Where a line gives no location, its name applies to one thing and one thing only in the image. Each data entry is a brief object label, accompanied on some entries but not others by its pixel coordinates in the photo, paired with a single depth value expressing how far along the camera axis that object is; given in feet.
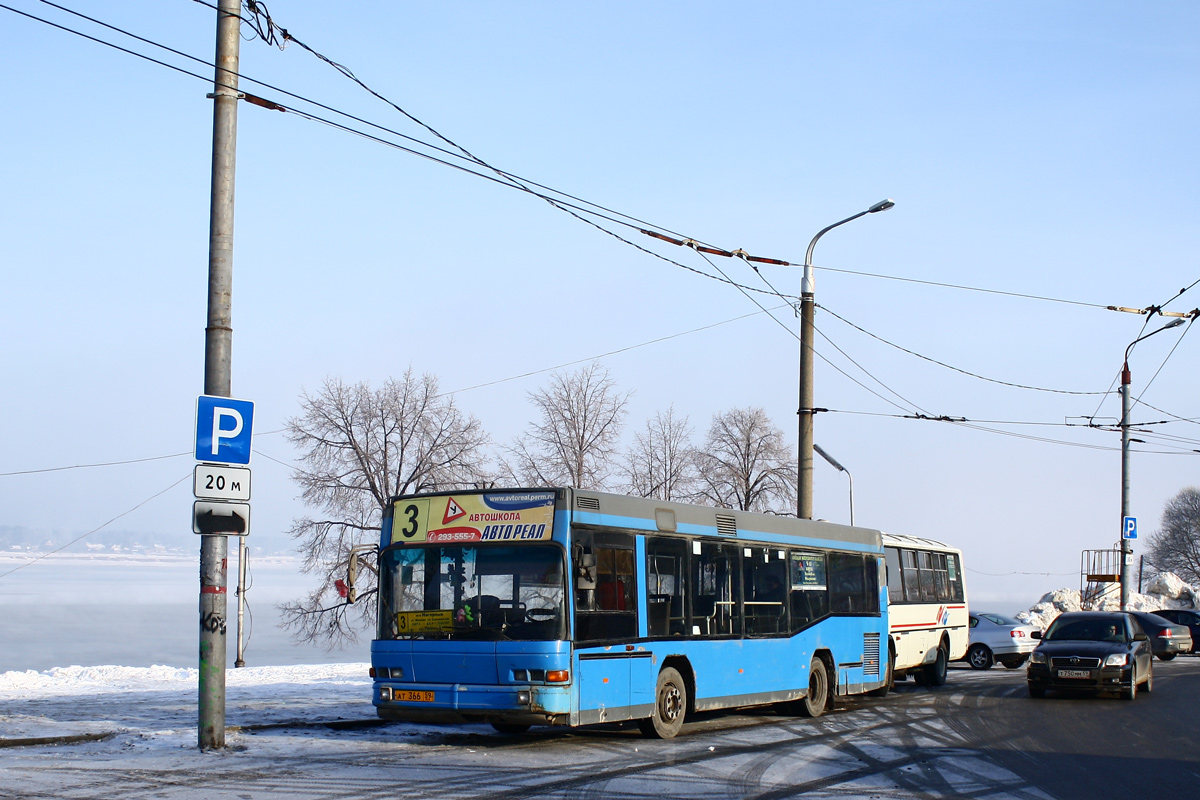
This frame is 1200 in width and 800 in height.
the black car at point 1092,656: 64.80
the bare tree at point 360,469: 150.30
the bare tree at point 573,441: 156.97
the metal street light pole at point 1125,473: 111.45
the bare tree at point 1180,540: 341.41
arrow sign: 38.09
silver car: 101.86
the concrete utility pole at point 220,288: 38.58
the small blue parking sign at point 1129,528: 110.01
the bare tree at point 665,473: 170.09
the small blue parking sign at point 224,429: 38.52
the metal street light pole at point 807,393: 69.82
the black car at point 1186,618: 128.57
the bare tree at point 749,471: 175.83
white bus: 74.79
